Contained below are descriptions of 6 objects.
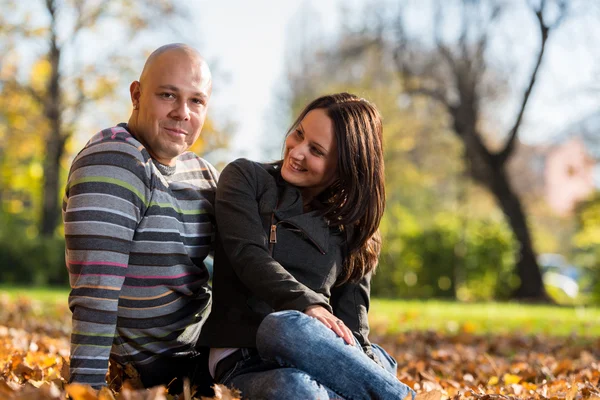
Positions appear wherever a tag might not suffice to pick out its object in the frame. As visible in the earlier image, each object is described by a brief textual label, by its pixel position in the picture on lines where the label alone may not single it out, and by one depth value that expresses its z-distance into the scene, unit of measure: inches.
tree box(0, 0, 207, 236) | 729.6
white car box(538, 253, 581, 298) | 792.8
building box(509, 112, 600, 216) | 665.6
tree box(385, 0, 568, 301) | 601.0
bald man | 94.7
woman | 92.2
